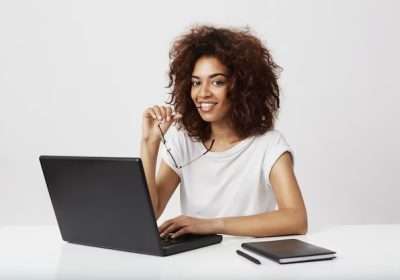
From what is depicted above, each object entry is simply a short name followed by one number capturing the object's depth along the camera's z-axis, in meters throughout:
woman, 3.11
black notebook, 2.24
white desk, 2.18
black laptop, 2.31
